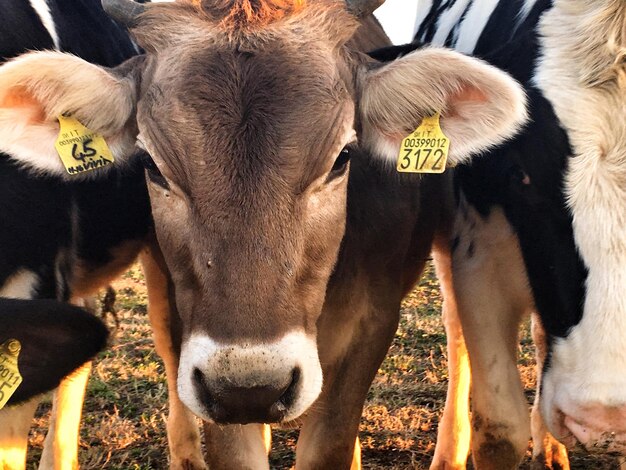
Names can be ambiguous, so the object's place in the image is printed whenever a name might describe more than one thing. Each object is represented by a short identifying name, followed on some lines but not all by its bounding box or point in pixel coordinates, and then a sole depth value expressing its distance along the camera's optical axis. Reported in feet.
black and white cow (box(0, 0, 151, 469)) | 10.79
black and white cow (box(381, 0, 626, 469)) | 9.28
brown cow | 8.07
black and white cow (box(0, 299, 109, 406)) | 8.21
